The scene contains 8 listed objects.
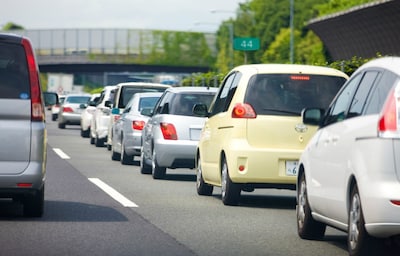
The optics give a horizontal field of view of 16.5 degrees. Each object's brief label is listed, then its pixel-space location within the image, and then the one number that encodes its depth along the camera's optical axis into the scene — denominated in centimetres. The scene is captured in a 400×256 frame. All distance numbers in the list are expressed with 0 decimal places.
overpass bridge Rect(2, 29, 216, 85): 11400
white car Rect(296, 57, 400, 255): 985
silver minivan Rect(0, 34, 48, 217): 1359
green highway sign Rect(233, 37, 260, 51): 8494
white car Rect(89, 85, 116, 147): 3569
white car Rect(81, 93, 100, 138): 4256
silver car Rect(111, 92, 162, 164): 2675
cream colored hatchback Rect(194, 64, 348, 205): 1600
